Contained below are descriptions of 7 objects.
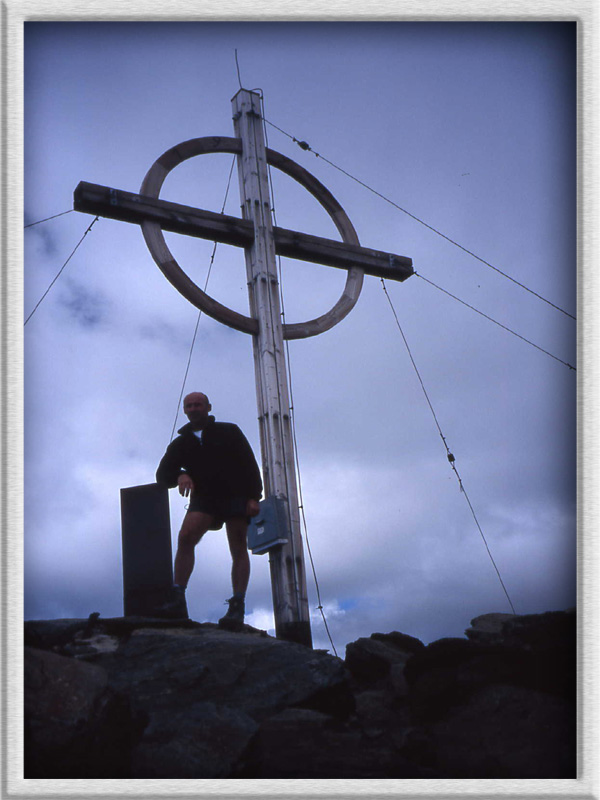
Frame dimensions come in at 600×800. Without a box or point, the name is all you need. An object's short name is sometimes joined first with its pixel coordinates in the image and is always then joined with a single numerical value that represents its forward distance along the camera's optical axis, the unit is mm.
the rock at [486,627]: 5025
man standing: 5465
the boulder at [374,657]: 5082
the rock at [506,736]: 3768
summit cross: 5852
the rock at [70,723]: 3561
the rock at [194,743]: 3615
